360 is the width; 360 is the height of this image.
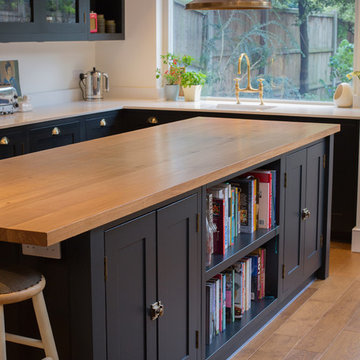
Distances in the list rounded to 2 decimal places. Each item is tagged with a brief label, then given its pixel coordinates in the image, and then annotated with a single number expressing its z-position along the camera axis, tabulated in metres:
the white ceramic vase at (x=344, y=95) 5.43
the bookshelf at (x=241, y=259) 3.07
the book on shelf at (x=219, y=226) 3.18
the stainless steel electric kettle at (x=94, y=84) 6.07
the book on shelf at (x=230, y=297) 3.35
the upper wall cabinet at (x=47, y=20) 4.73
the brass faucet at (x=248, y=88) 5.73
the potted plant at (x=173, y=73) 6.06
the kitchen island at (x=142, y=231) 2.15
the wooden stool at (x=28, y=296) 2.09
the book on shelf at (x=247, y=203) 3.50
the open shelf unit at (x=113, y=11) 5.93
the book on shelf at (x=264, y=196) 3.55
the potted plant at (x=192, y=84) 5.97
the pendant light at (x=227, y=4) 3.56
